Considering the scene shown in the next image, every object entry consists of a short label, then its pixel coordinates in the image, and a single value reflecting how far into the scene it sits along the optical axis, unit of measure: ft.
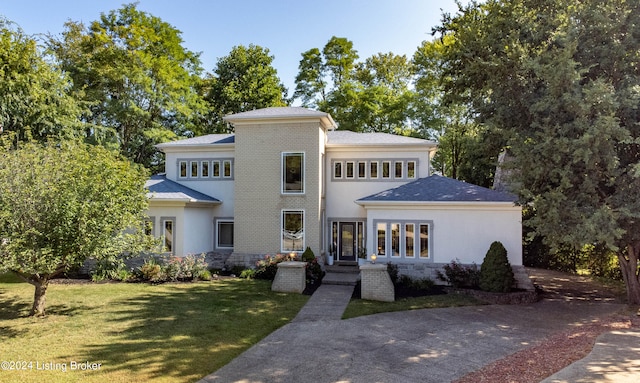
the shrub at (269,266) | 53.83
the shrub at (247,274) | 54.27
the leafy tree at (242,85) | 107.65
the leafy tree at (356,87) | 96.07
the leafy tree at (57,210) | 30.50
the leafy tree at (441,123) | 90.12
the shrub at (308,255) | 54.34
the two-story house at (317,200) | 51.72
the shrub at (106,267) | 35.79
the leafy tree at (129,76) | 86.02
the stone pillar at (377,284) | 42.88
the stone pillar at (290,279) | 46.09
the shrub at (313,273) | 50.92
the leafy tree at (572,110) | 32.65
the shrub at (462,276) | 48.14
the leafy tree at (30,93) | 63.16
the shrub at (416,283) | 48.16
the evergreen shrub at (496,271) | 45.24
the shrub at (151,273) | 50.55
